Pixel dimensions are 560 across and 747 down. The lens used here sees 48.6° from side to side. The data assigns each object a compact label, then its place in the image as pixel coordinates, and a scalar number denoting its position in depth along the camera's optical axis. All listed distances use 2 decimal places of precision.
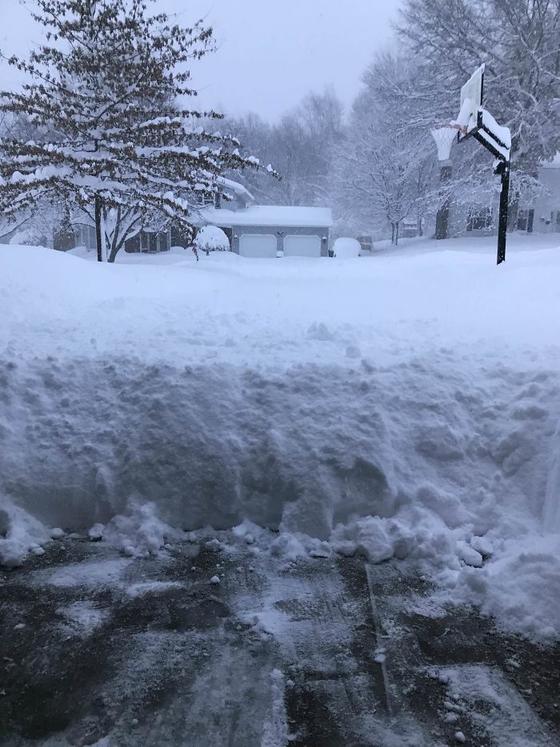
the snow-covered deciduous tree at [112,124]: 14.66
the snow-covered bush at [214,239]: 32.85
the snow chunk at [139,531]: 4.02
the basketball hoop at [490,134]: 12.23
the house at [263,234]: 40.31
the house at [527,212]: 31.56
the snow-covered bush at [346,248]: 38.81
